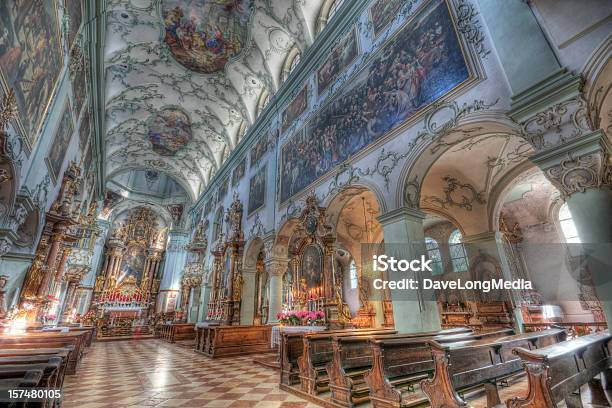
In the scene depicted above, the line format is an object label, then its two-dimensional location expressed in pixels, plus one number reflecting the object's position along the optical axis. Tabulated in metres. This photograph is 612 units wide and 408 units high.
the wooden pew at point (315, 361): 4.28
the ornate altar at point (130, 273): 21.73
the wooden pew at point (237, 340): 8.62
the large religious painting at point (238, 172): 15.50
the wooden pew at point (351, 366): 3.72
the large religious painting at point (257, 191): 12.41
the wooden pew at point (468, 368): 2.62
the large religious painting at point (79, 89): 9.22
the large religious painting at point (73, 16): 7.20
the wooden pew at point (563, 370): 2.04
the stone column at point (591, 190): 3.24
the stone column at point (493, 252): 7.73
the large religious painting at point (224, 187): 17.56
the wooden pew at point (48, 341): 4.50
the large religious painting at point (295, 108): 10.68
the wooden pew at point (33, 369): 1.75
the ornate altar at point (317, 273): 7.52
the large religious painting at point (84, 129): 11.55
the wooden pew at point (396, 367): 3.17
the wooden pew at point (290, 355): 4.82
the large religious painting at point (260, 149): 12.86
